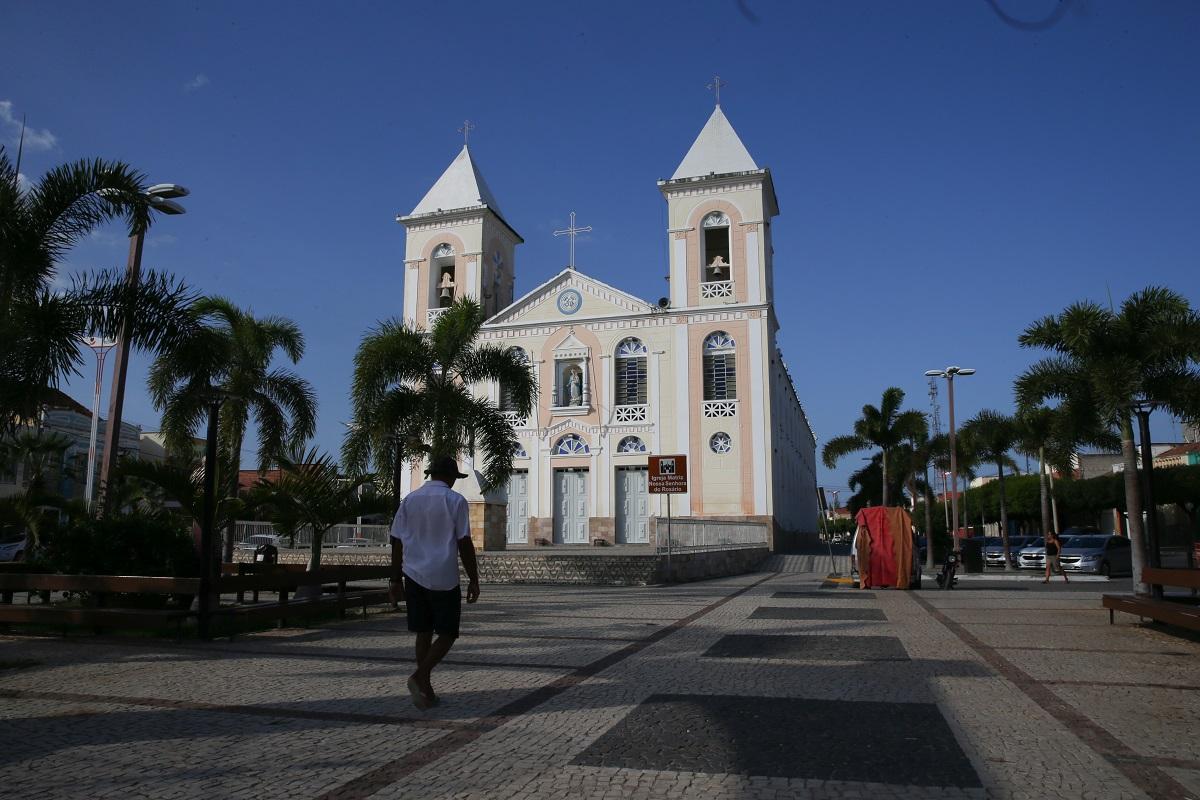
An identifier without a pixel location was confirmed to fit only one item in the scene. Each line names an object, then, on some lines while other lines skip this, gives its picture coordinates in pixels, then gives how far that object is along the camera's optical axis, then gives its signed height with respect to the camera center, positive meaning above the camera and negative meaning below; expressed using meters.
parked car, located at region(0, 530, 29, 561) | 24.86 -0.57
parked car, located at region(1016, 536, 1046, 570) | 28.55 -1.01
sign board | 21.78 +1.37
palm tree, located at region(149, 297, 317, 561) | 18.06 +2.92
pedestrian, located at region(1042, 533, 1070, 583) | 22.58 -0.68
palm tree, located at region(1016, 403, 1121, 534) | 15.43 +1.74
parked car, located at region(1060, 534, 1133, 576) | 25.41 -0.86
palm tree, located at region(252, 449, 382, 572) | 12.57 +0.46
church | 32.75 +6.24
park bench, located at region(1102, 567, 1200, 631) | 8.60 -0.88
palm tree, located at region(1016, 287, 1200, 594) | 13.52 +2.78
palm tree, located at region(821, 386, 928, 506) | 34.31 +4.16
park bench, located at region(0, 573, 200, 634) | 9.06 -0.88
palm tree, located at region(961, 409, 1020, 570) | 30.06 +3.23
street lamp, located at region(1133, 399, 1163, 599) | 11.07 +0.56
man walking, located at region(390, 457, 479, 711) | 5.53 -0.25
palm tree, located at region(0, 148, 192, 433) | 9.88 +2.89
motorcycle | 18.23 -0.97
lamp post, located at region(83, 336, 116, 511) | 22.38 +3.45
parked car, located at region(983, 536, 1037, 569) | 32.00 -0.98
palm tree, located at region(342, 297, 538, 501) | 18.56 +2.95
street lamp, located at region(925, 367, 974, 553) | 29.80 +5.30
